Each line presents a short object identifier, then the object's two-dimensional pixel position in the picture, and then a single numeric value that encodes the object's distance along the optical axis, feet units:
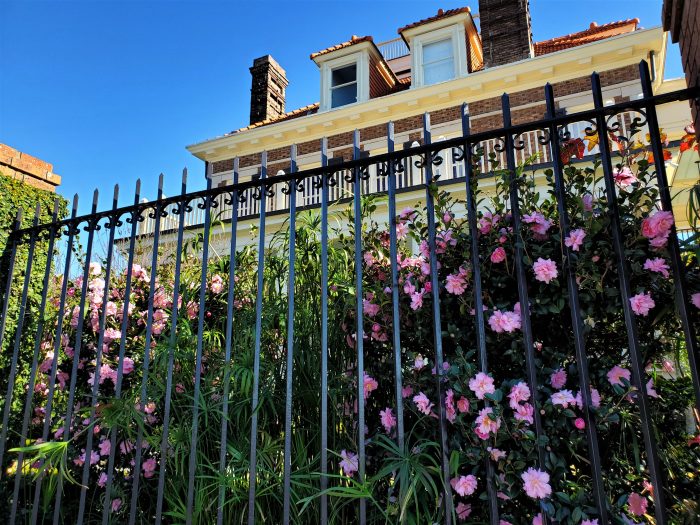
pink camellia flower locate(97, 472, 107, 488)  8.90
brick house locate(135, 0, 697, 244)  33.37
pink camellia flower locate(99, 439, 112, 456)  9.15
